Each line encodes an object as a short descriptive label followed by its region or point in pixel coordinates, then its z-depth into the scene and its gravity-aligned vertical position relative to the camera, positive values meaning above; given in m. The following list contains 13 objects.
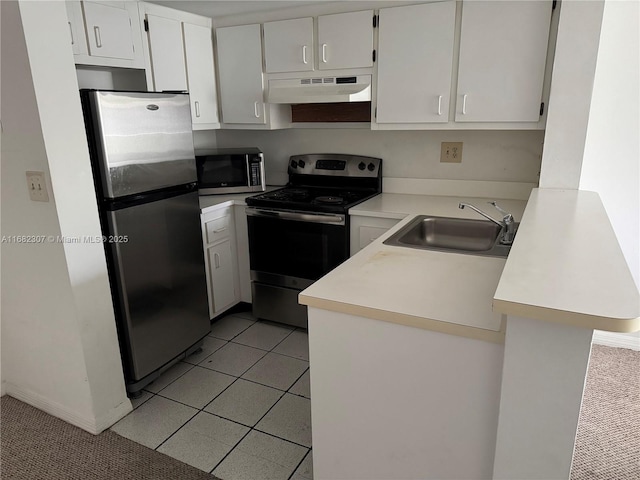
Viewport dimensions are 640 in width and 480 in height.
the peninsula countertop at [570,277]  0.87 -0.34
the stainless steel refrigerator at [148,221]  1.97 -0.41
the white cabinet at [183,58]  2.68 +0.49
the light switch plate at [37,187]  1.78 -0.20
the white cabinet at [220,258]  2.85 -0.82
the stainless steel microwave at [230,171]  3.02 -0.25
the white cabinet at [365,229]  2.54 -0.55
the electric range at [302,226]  2.69 -0.57
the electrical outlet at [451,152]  2.83 -0.13
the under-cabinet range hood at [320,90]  2.61 +0.27
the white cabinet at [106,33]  2.26 +0.55
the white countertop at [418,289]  1.21 -0.49
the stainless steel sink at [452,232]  2.22 -0.51
